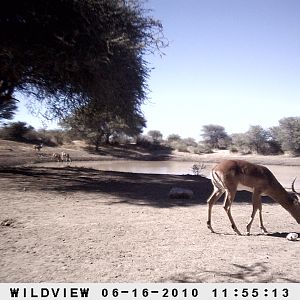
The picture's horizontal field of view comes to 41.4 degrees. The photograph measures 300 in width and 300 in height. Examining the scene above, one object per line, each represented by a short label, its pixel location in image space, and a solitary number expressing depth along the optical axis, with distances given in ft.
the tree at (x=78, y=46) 48.88
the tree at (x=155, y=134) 256.68
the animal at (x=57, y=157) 108.25
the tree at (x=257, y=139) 182.42
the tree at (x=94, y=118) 64.17
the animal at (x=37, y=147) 128.10
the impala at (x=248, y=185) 29.50
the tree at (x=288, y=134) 169.17
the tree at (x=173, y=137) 250.37
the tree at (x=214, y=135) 241.82
